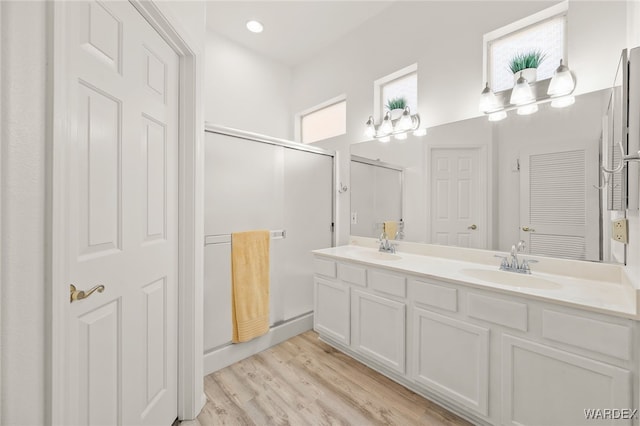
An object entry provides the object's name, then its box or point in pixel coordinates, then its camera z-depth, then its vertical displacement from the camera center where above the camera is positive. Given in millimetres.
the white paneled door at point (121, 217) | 909 -19
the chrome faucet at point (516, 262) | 1682 -322
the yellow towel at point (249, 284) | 2178 -608
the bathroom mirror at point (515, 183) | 1575 +207
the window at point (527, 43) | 1752 +1203
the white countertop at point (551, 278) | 1155 -382
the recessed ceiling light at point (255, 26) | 2736 +1935
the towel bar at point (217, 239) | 2035 -208
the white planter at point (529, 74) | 1765 +918
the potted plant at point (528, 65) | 1767 +988
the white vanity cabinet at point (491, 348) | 1098 -708
